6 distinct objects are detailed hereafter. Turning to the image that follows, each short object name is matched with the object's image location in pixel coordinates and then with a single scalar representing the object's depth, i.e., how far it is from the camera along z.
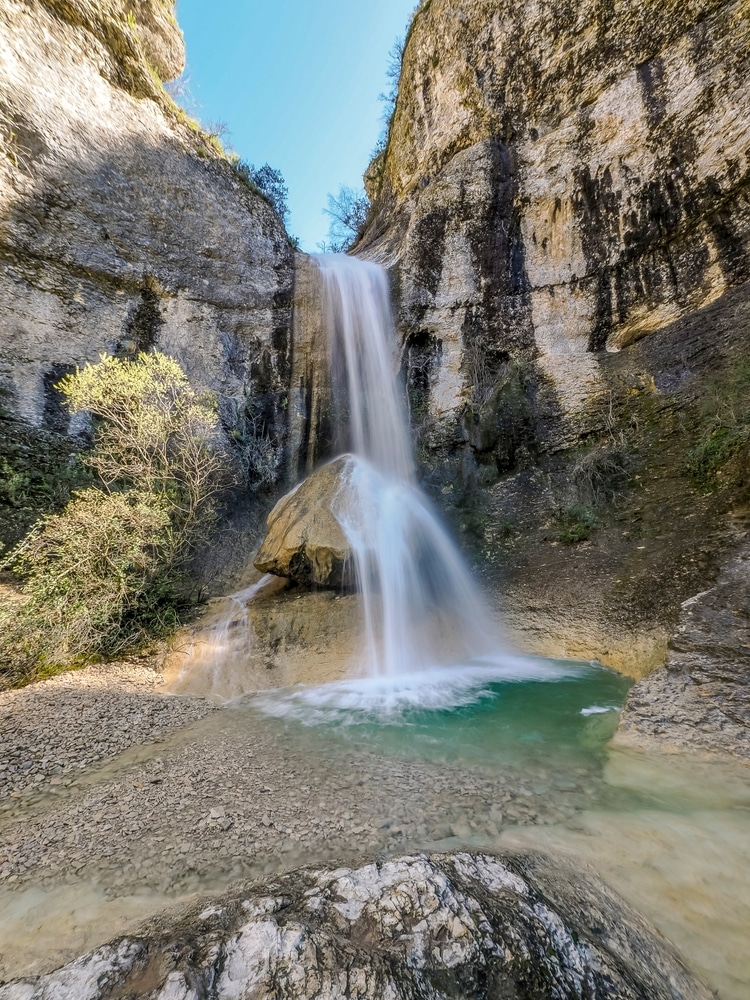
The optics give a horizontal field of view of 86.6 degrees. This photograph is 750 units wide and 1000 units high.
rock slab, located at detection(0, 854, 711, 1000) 1.46
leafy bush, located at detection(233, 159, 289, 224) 20.73
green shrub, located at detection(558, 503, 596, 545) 8.86
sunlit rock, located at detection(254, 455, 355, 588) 8.43
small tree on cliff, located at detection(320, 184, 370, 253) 24.34
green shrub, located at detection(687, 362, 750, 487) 7.69
